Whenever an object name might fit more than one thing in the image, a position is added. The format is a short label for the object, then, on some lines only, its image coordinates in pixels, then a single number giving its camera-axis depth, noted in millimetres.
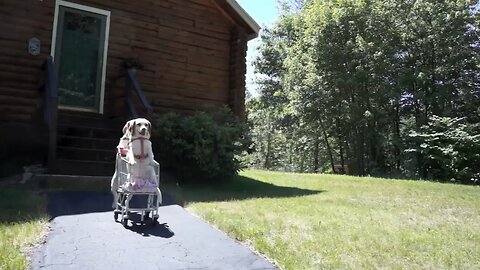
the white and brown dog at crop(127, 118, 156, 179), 5566
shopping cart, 5469
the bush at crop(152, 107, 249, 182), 8500
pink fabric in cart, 5480
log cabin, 8531
